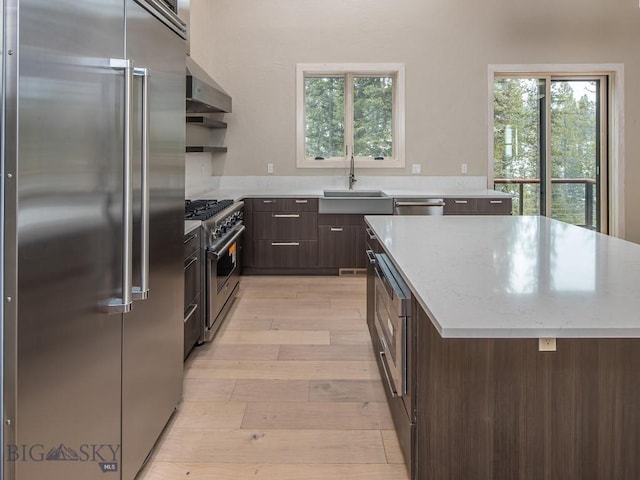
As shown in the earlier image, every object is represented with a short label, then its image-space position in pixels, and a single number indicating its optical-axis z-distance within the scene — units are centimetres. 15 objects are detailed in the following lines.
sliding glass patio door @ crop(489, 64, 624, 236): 602
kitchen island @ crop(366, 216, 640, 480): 141
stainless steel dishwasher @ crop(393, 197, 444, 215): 522
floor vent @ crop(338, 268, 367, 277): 544
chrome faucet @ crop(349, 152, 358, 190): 596
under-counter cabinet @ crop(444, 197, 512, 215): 527
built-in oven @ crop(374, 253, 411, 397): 172
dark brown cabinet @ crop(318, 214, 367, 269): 538
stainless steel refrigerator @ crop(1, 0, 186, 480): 105
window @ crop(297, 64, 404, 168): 604
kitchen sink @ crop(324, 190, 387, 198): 569
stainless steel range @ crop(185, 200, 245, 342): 326
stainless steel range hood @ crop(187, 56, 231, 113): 320
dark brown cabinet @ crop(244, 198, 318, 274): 537
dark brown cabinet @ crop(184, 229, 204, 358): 286
